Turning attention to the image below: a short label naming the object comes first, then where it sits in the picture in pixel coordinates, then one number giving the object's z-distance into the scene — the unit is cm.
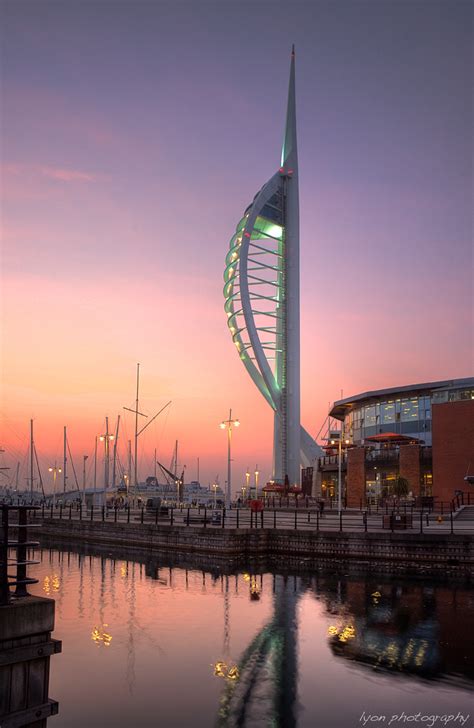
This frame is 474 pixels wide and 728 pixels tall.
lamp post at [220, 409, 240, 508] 5316
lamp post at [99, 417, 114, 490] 8162
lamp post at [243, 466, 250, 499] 9588
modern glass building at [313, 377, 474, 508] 5875
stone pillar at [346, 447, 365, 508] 6888
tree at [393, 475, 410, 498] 6200
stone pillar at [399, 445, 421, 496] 6366
